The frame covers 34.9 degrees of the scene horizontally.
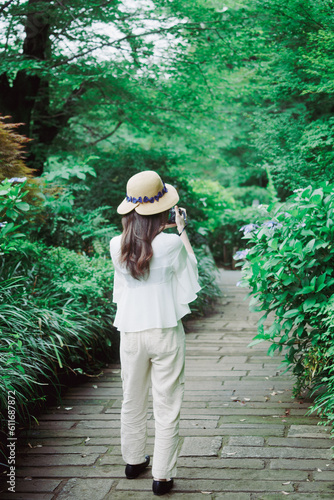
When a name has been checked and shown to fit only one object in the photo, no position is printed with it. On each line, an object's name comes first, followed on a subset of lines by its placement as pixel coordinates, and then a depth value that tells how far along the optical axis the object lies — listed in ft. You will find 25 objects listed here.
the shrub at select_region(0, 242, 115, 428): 12.01
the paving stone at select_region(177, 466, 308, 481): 9.18
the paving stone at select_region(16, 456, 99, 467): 10.09
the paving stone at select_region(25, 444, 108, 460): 10.56
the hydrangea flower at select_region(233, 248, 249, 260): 12.93
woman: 9.02
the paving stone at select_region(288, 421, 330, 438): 11.01
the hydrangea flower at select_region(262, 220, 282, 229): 12.44
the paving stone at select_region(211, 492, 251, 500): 8.54
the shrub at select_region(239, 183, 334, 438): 11.25
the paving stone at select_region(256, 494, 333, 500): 8.45
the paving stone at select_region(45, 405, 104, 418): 12.78
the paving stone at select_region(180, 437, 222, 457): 10.38
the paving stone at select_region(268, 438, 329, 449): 10.49
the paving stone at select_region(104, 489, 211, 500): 8.70
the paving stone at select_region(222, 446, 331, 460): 10.05
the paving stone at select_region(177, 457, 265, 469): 9.73
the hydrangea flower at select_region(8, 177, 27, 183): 14.51
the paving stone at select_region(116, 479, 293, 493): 8.84
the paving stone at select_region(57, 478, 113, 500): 8.81
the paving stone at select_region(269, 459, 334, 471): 9.53
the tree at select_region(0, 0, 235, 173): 22.56
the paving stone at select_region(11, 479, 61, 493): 9.08
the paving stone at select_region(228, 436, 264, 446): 10.69
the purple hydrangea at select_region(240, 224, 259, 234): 12.75
